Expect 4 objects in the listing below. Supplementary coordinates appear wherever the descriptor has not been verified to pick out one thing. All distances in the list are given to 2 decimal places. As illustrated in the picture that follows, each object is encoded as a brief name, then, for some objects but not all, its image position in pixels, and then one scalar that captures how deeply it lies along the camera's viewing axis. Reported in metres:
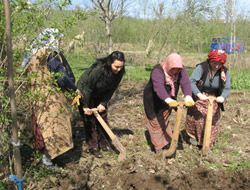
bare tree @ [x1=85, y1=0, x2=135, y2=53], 5.00
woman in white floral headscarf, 2.61
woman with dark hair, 3.08
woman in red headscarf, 3.43
